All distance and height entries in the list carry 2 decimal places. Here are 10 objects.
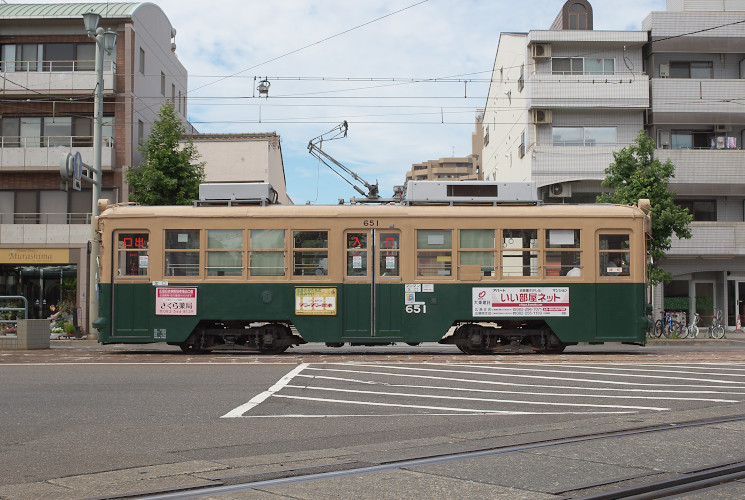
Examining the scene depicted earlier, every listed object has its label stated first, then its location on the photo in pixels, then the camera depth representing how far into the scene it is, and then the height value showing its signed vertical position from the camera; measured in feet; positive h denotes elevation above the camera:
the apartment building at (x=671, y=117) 108.47 +22.92
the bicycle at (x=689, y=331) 95.76 -5.41
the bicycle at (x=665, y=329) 93.34 -5.04
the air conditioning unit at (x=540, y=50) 112.37 +32.30
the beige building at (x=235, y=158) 128.77 +20.04
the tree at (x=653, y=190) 90.89 +10.65
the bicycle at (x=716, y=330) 96.17 -5.24
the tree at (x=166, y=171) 91.45 +12.81
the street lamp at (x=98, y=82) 79.15 +20.35
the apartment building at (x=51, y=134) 104.32 +19.60
